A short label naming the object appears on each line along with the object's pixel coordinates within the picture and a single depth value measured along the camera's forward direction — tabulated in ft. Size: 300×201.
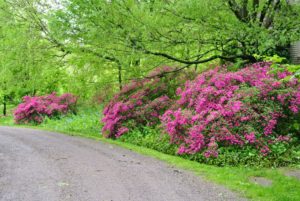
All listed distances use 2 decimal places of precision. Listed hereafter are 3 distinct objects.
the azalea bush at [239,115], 25.46
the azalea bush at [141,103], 37.93
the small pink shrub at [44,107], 63.06
